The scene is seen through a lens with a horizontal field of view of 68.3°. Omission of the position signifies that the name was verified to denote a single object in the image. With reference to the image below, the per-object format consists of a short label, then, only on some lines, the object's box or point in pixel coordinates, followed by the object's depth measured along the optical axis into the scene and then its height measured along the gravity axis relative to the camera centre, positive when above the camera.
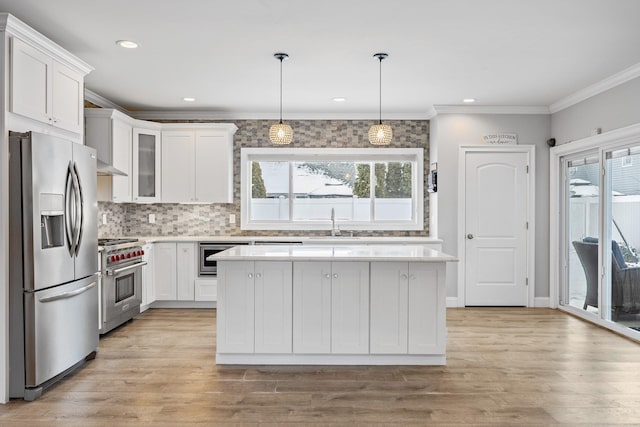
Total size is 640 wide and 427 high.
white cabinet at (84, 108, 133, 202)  5.37 +0.78
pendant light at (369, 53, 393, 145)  4.19 +0.70
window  6.70 +0.32
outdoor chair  4.75 -0.73
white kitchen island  3.75 -0.76
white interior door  6.19 -0.34
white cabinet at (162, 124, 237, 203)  6.28 +0.66
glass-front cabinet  5.98 +0.60
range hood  4.93 +0.45
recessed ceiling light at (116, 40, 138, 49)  3.84 +1.39
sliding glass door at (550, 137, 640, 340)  4.75 -0.21
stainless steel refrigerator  3.10 -0.34
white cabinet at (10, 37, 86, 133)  3.16 +0.92
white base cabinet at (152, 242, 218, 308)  5.98 -0.78
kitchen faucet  6.52 -0.21
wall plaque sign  6.17 +0.96
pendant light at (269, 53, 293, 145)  4.12 +0.70
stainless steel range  4.62 -0.73
